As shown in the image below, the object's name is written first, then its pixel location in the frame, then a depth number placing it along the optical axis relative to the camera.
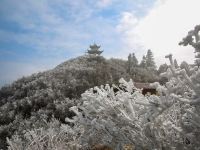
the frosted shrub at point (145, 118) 1.24
